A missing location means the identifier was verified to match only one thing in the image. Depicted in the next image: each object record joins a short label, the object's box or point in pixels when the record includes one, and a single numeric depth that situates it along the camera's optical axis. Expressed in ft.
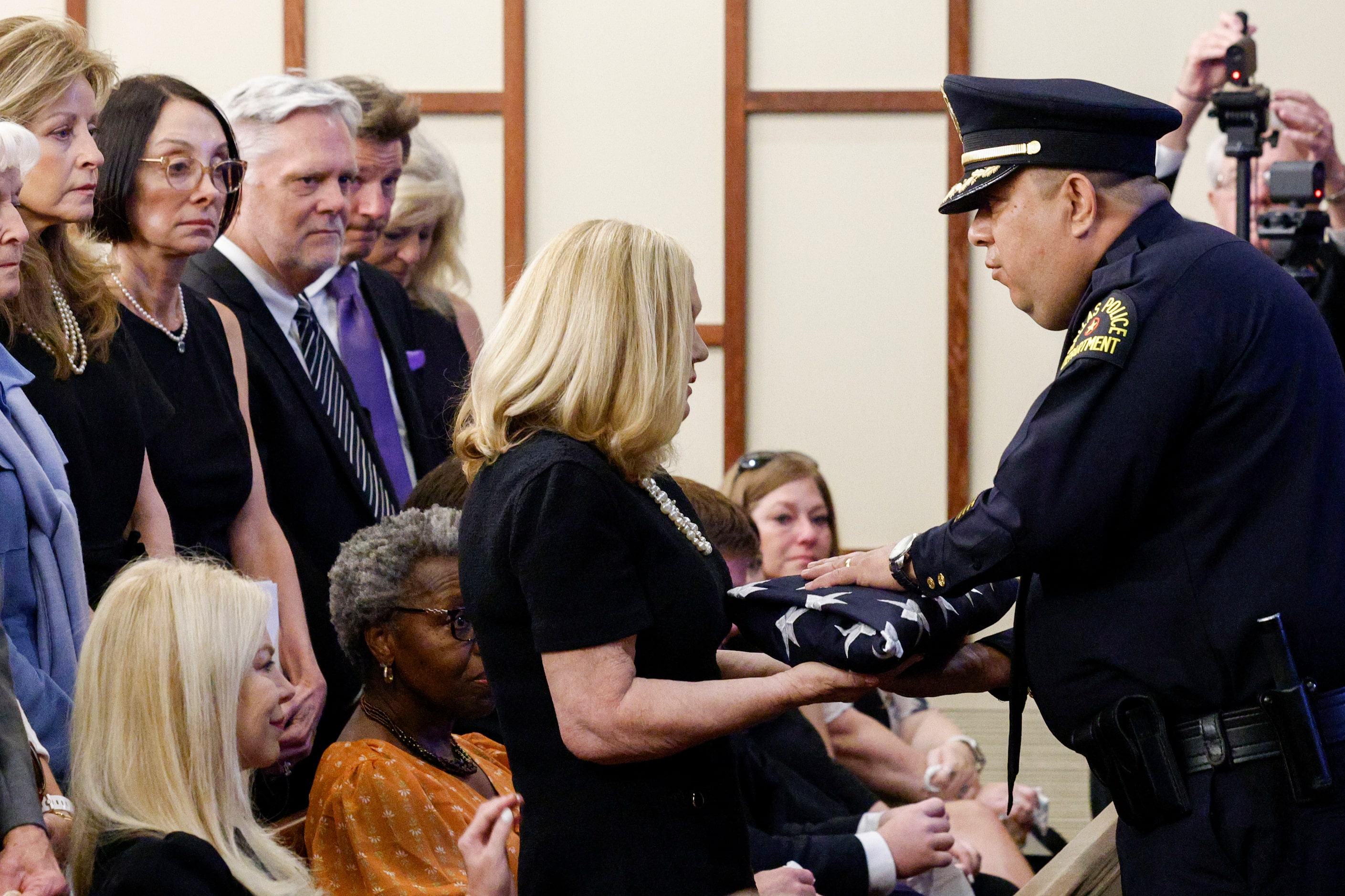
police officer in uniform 13.72
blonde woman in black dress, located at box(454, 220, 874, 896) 13.61
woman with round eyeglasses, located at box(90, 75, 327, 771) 16.72
